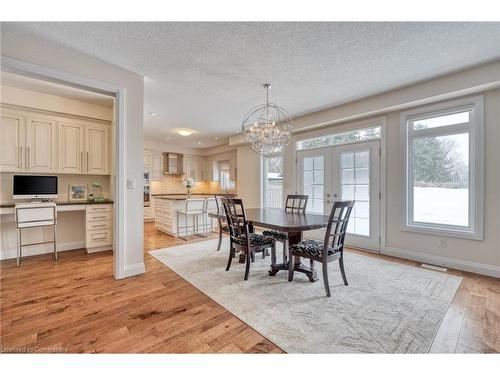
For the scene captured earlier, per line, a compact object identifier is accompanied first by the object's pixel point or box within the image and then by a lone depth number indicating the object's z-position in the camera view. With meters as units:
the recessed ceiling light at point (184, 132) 6.01
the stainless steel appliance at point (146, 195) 7.52
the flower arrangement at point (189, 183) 5.95
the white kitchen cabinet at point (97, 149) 4.22
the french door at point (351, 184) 4.14
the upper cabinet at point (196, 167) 8.71
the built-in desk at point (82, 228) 3.62
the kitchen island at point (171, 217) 5.20
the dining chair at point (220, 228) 3.97
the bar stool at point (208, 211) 5.46
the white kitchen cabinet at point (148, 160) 7.62
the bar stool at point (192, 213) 5.11
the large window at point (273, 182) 5.98
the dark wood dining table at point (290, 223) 2.51
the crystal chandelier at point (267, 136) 3.37
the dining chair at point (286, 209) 3.21
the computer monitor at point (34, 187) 3.65
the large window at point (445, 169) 3.12
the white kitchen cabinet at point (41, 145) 3.70
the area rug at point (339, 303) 1.73
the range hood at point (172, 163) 8.07
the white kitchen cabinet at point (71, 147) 3.98
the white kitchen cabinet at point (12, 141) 3.50
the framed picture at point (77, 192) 4.26
